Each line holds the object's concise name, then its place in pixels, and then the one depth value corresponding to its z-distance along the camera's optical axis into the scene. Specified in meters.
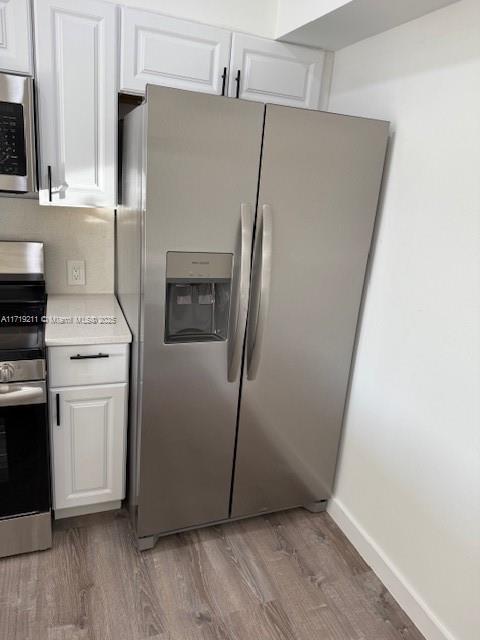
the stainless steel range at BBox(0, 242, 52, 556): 1.73
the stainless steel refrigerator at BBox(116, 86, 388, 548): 1.63
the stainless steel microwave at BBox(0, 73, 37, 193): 1.71
